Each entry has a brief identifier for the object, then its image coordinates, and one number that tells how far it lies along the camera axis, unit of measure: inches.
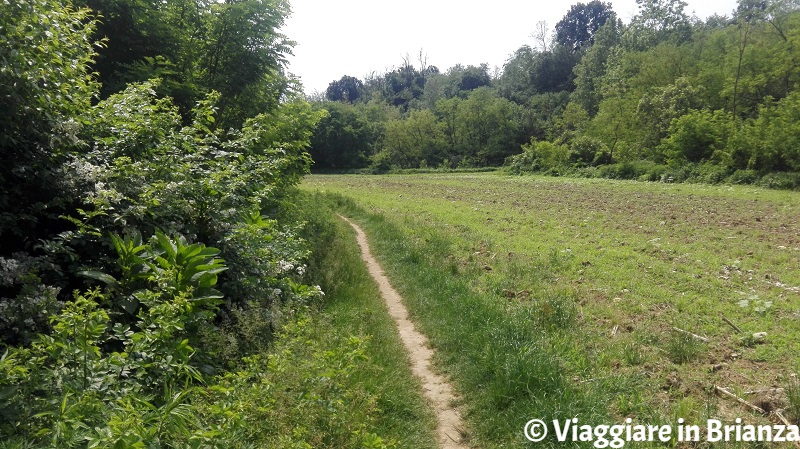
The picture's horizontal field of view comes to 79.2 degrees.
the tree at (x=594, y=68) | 2908.5
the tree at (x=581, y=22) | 4242.1
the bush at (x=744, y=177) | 1198.1
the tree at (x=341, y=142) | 3083.2
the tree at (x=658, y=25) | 2618.1
